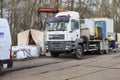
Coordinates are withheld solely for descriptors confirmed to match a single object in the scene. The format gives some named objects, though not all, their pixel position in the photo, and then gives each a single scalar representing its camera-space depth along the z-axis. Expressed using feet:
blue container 99.30
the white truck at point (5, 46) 48.17
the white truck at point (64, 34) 77.20
